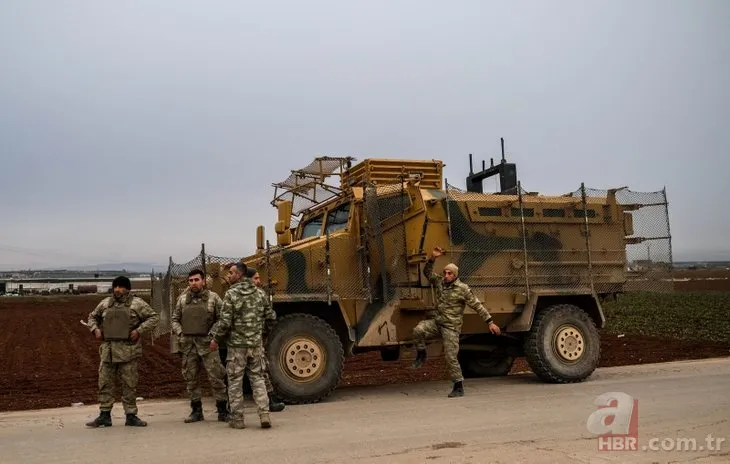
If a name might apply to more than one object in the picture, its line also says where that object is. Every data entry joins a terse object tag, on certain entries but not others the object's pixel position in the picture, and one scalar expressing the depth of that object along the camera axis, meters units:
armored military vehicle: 8.80
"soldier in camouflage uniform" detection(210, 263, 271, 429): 6.96
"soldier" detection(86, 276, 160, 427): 7.17
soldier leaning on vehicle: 8.80
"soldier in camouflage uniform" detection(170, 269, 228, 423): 7.38
